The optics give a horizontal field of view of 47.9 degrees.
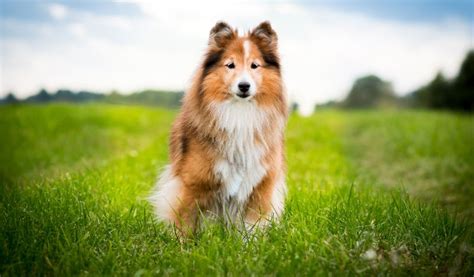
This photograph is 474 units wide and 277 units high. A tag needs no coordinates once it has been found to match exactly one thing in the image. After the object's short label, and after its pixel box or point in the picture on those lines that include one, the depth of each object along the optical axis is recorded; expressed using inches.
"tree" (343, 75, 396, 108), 2023.9
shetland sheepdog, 187.6
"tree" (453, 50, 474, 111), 1272.1
